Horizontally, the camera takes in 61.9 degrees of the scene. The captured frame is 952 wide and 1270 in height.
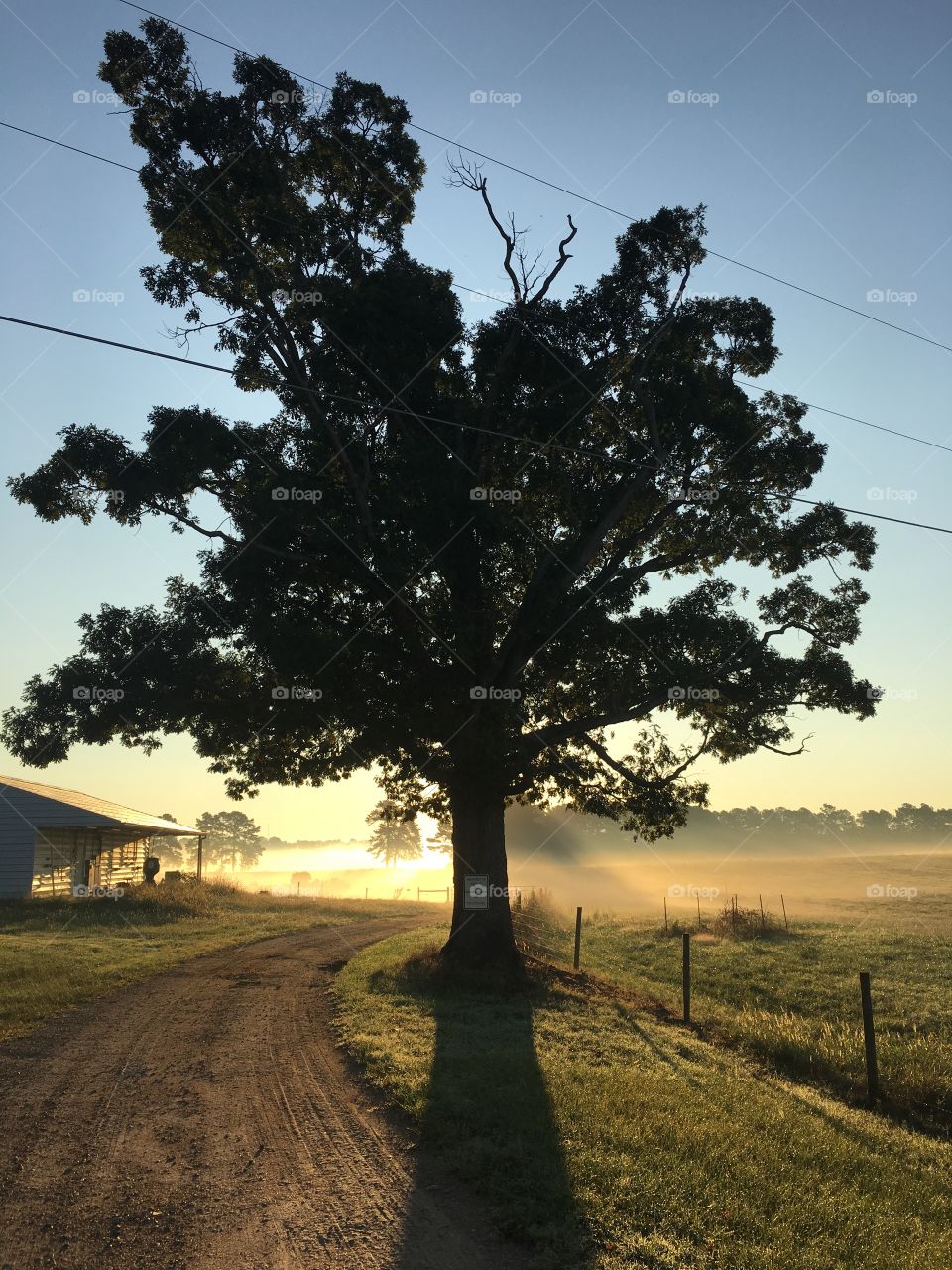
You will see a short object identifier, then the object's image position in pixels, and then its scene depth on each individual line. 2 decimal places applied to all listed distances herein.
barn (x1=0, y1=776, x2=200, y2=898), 32.41
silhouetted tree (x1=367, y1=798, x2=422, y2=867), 174.88
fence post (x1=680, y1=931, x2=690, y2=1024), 14.49
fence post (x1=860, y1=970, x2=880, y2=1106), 10.62
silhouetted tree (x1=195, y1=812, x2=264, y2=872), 188.50
